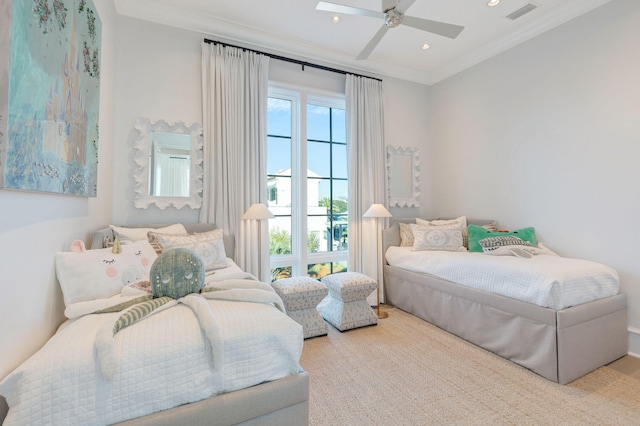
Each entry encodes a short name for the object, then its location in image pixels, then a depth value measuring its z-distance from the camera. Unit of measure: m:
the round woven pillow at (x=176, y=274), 1.43
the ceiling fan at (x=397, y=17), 2.14
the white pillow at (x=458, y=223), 3.42
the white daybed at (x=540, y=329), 1.98
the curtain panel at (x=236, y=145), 2.96
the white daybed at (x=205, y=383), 0.93
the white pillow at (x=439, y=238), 3.25
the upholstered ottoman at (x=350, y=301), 2.83
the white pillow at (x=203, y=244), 2.32
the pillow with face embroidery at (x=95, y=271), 1.43
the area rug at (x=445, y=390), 1.65
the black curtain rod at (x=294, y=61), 3.04
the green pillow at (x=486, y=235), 2.97
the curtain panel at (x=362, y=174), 3.66
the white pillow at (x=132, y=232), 2.32
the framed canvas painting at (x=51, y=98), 1.02
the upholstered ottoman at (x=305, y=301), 2.60
